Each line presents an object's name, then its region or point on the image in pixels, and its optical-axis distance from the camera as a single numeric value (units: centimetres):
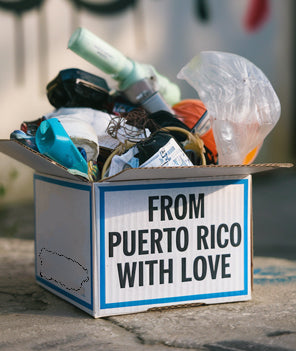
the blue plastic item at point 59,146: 182
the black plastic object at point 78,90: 224
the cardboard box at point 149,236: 180
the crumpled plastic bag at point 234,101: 204
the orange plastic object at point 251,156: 213
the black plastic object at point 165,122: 208
